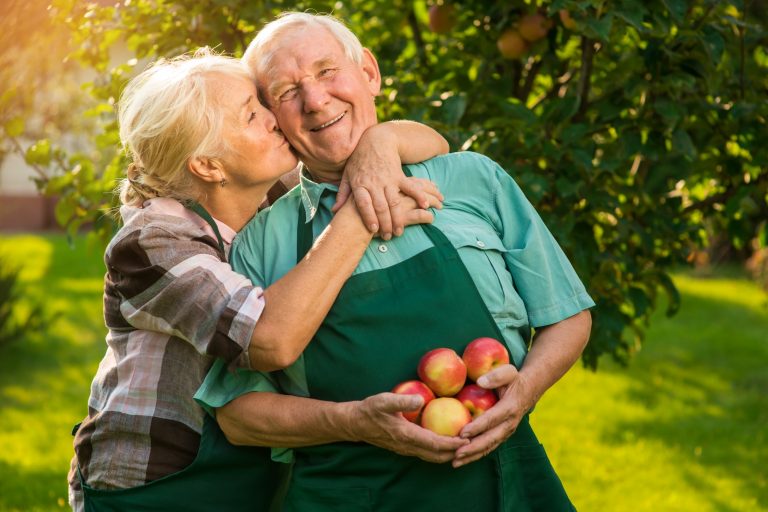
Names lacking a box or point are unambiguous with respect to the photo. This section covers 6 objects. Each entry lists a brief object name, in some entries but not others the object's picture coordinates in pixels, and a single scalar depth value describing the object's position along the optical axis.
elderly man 2.17
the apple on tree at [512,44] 3.54
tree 3.24
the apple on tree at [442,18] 4.02
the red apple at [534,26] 3.45
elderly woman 2.06
